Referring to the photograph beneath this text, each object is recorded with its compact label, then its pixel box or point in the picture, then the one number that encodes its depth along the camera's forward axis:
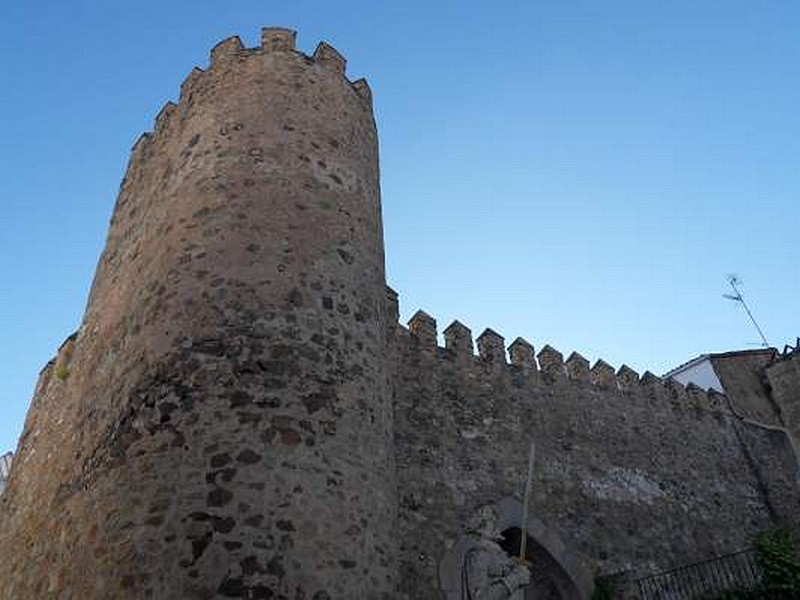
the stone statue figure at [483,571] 7.80
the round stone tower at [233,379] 5.41
